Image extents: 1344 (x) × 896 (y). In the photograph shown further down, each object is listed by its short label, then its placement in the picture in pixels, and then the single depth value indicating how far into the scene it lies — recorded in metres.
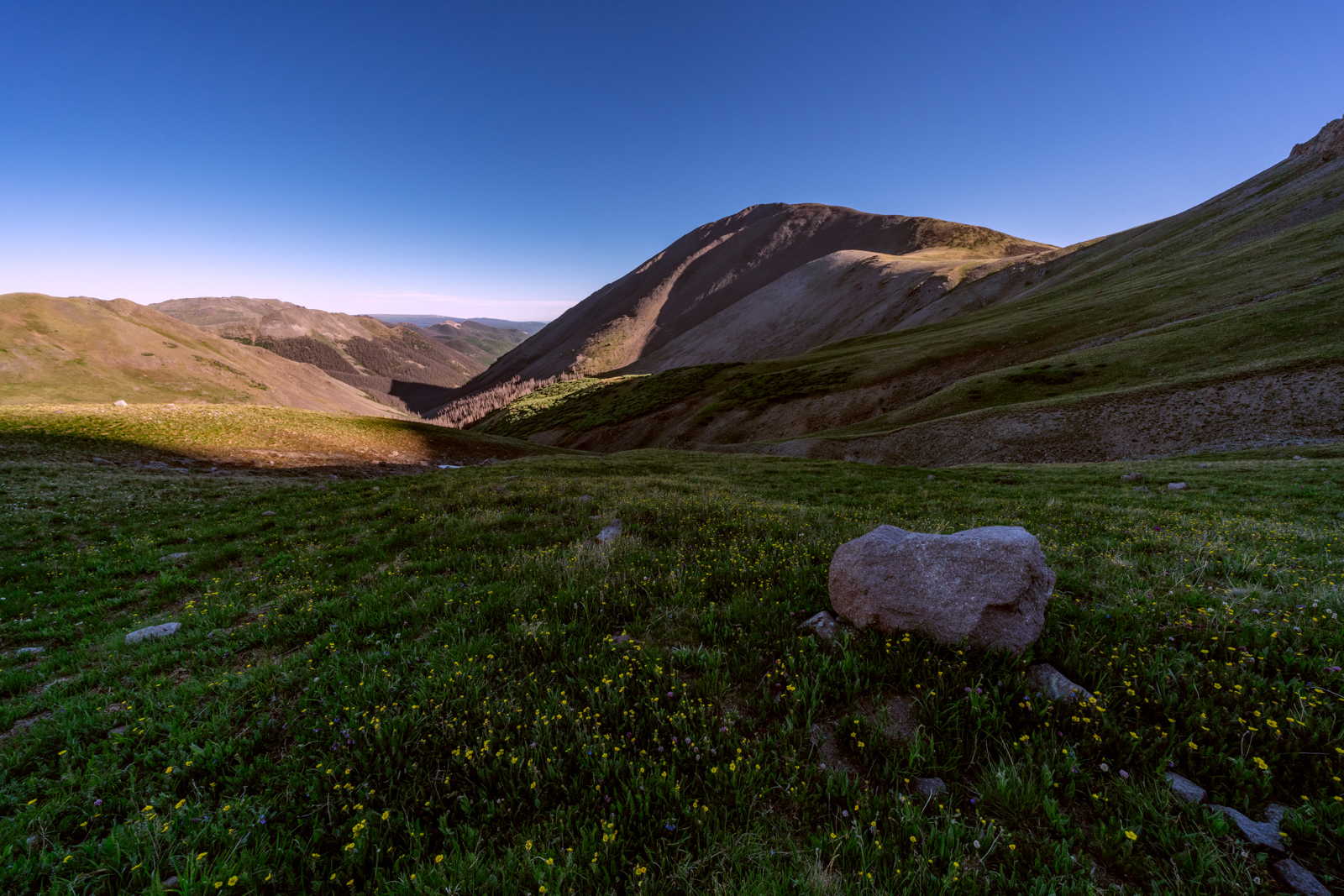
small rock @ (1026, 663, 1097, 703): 4.56
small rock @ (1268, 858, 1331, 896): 2.97
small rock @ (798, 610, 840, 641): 5.83
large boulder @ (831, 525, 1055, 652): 5.36
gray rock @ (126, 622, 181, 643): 7.33
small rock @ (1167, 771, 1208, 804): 3.54
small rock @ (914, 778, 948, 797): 3.84
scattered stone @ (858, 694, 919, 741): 4.46
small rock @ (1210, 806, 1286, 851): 3.20
